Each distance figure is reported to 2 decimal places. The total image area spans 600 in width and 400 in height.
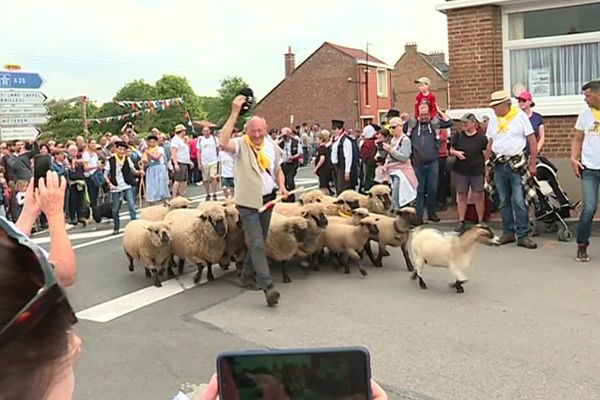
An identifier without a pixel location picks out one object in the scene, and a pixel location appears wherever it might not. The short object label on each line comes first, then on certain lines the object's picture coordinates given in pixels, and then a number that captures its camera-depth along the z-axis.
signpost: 13.55
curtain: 12.88
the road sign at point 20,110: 13.49
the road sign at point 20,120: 13.59
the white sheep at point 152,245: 8.01
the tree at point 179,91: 93.00
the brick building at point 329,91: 58.47
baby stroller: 9.70
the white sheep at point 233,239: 8.21
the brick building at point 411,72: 69.88
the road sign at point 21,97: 13.56
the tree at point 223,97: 89.94
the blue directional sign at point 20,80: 13.57
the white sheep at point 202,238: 7.97
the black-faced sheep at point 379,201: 9.60
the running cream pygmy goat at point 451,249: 7.14
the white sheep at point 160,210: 9.48
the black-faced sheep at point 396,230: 8.27
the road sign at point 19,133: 13.55
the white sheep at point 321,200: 9.36
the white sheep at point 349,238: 8.26
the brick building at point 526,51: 12.76
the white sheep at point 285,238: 7.97
